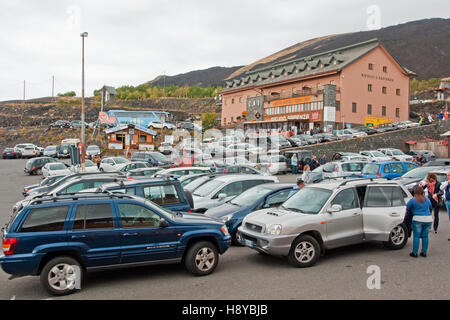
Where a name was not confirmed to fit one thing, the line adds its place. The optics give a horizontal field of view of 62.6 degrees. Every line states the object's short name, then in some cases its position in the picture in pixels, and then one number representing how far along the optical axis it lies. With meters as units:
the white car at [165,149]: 44.72
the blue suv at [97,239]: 6.11
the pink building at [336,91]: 51.38
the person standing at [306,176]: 15.07
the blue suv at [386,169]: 17.41
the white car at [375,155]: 28.69
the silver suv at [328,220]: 7.35
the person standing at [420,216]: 7.59
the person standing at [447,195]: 9.73
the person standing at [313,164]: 27.36
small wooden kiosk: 47.47
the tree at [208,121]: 67.23
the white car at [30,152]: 44.97
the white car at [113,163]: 28.45
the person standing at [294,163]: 28.12
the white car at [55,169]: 25.41
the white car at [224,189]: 11.12
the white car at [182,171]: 17.47
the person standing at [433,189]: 9.83
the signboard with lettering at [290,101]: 53.31
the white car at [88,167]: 25.80
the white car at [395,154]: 29.41
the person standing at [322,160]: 29.83
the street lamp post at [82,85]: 23.65
